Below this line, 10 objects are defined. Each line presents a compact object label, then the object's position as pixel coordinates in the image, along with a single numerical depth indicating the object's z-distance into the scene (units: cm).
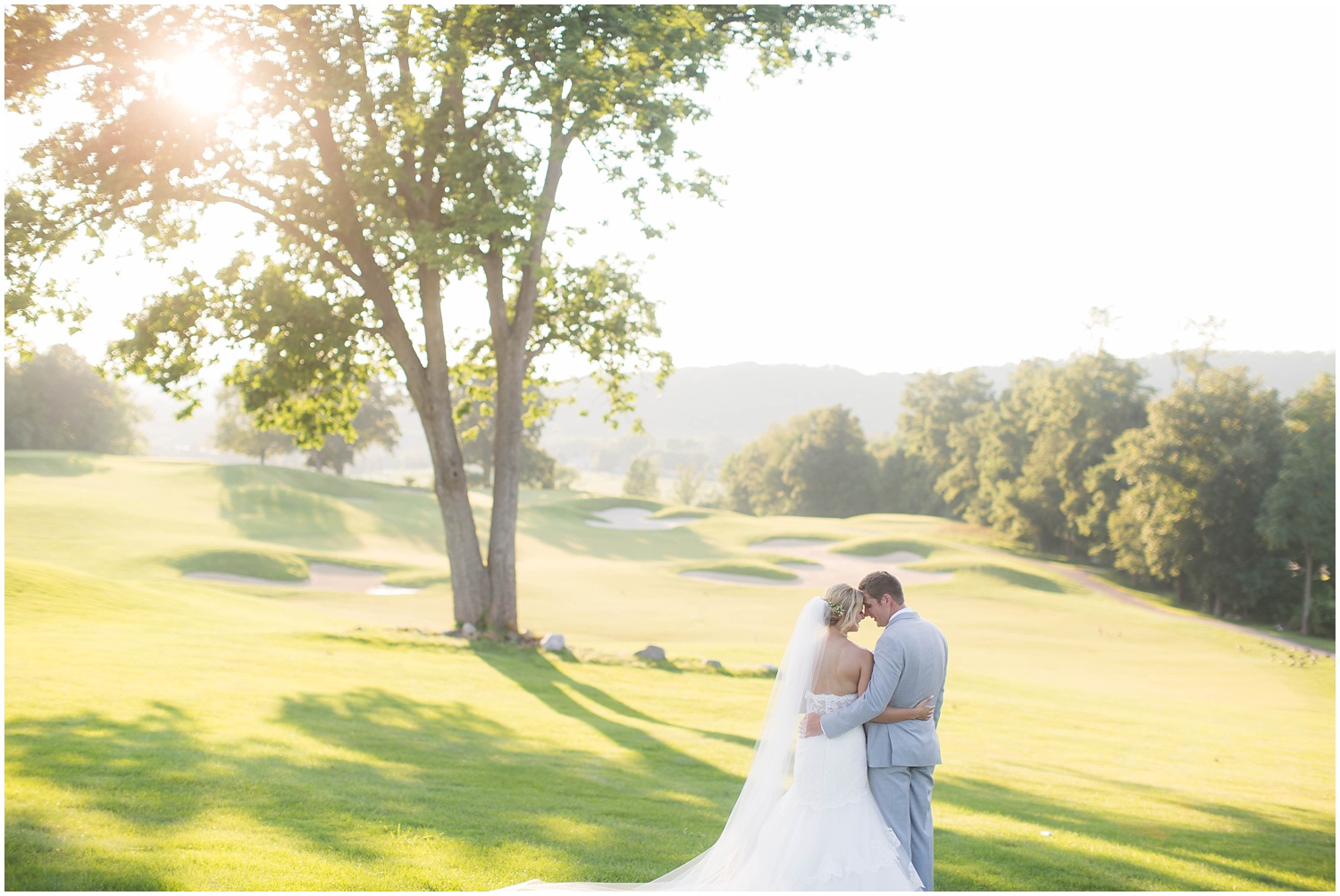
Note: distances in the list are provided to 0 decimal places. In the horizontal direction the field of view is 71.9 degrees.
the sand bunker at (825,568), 3484
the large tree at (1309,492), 3284
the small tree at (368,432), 6312
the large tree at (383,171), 1377
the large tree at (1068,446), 5041
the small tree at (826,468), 8338
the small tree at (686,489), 11125
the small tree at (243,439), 6088
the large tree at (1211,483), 3719
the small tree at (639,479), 10338
